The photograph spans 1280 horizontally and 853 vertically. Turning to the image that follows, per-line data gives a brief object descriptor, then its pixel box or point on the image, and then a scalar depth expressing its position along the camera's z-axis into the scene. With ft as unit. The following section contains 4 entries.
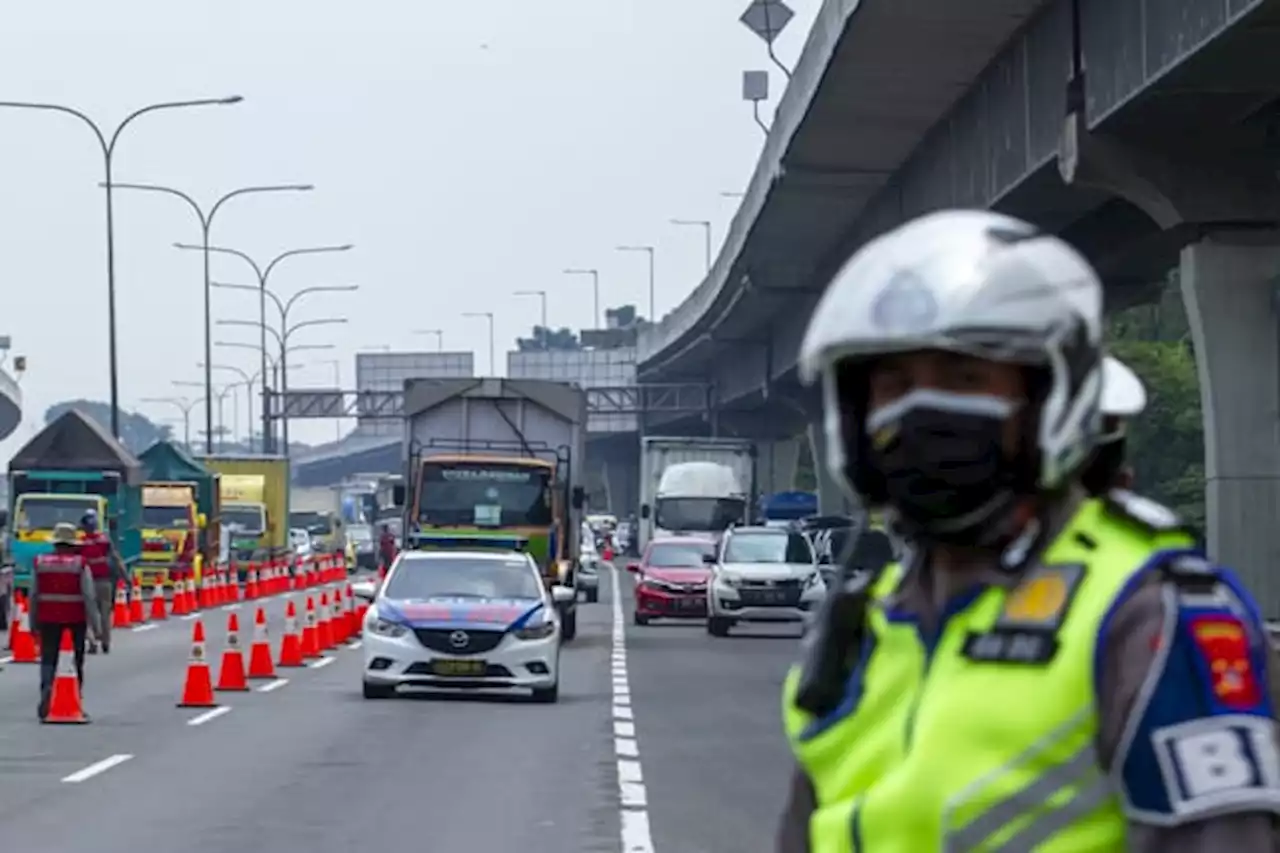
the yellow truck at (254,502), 266.98
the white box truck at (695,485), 230.27
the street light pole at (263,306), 298.99
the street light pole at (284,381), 364.79
